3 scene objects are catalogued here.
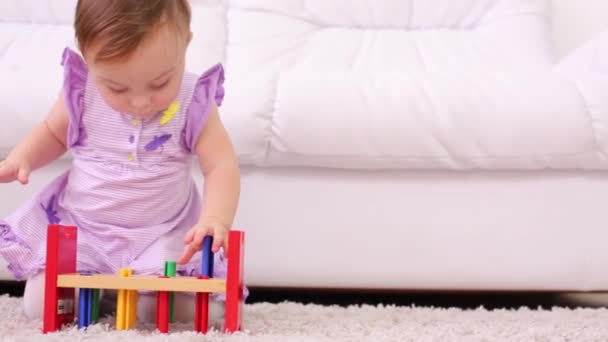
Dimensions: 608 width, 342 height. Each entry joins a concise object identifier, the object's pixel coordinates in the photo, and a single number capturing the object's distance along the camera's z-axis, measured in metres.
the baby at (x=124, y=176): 2.07
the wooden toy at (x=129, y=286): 1.91
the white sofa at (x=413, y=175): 2.24
